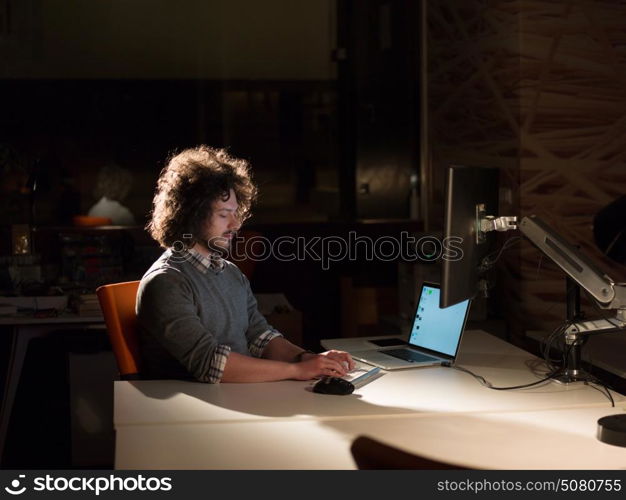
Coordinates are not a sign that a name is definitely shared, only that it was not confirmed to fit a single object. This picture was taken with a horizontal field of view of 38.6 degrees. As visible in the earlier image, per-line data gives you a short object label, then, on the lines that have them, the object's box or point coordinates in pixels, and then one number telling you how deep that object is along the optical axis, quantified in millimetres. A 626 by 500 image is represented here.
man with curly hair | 2598
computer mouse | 2475
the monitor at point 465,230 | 2260
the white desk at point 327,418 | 1970
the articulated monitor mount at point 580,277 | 2281
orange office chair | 2742
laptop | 2855
